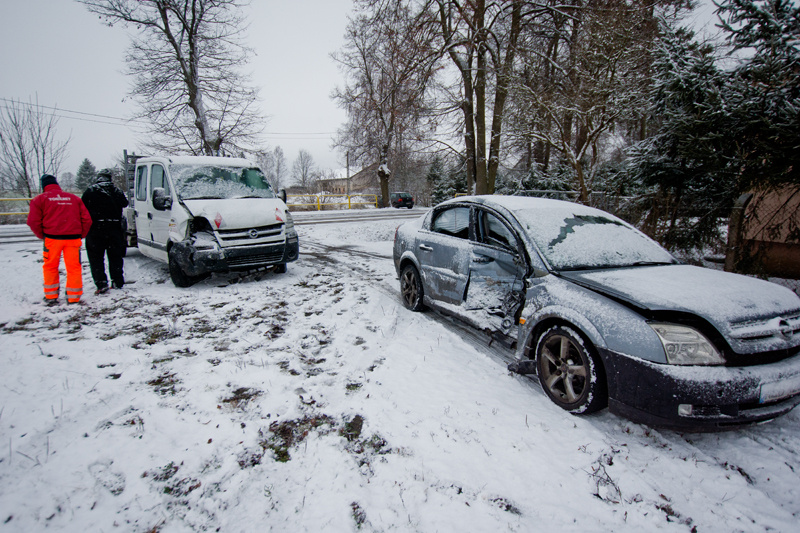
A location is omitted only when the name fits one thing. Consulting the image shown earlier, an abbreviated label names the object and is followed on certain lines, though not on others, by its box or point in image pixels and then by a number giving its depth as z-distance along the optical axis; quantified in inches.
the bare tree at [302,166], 3319.4
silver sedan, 88.5
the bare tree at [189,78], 719.7
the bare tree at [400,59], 405.1
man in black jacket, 226.2
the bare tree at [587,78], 298.2
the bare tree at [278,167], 3083.2
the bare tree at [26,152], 770.8
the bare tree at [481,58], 397.4
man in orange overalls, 200.1
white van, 233.8
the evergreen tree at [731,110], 182.7
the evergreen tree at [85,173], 2214.6
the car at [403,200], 1237.1
